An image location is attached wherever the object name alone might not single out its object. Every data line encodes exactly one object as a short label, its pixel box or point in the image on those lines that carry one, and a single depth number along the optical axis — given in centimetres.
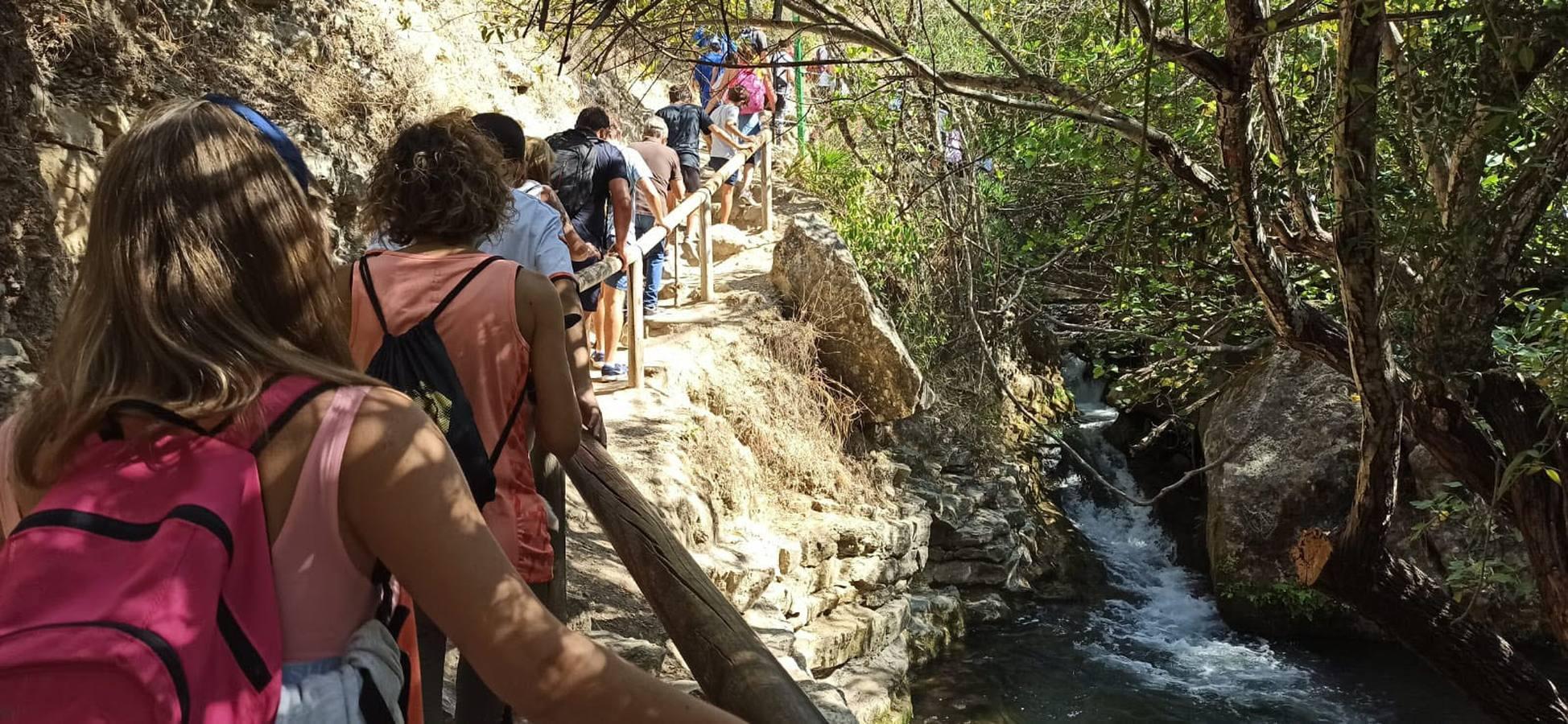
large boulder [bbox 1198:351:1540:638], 1020
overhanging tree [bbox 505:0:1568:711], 352
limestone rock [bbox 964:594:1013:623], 1065
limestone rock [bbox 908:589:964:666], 972
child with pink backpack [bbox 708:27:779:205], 1140
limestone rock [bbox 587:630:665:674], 419
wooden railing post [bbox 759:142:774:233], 1259
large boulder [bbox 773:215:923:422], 1053
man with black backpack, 646
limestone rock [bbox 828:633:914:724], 794
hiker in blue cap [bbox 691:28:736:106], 1163
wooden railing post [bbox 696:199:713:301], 996
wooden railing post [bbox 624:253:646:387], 773
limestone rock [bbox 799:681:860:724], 518
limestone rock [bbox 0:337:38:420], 361
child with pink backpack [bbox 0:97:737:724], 94
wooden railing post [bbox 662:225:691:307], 1071
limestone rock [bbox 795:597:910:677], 803
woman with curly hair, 225
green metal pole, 1255
